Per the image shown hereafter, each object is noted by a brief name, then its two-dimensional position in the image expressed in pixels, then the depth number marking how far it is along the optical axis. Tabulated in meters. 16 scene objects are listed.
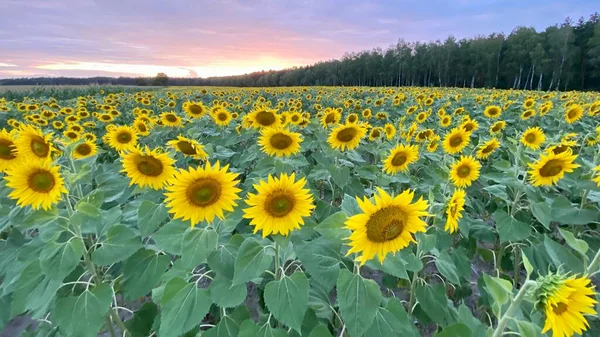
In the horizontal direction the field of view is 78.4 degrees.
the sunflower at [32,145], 2.20
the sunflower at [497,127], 5.27
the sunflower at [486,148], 3.80
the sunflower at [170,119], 5.68
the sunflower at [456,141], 4.07
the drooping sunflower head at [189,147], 2.81
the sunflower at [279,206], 1.68
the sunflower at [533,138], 3.90
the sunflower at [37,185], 1.98
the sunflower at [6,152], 2.32
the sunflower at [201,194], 1.81
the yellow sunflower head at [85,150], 3.46
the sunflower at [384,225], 1.51
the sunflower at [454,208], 2.11
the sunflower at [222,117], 5.62
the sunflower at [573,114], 6.15
